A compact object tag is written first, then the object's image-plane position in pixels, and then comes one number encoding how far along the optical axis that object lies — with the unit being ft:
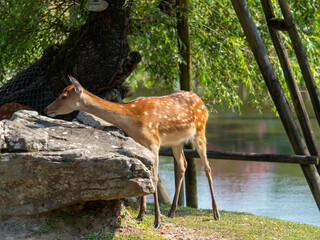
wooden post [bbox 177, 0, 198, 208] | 50.34
